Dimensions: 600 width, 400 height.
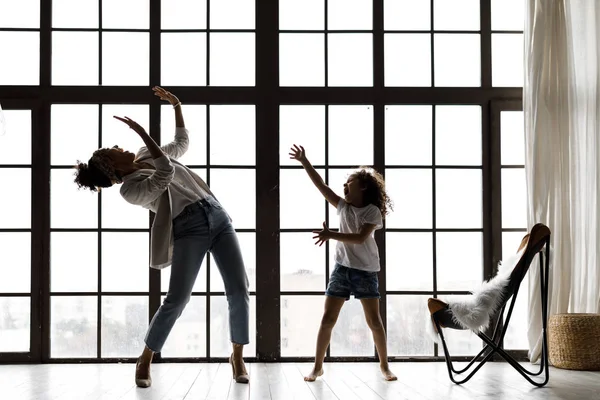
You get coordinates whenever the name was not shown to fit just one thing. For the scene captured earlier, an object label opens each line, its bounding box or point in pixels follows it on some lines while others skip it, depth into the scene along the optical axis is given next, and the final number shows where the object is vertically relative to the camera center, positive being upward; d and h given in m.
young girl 3.64 -0.27
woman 3.40 -0.12
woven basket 3.93 -0.75
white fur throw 3.34 -0.46
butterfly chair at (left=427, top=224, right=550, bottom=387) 3.34 -0.45
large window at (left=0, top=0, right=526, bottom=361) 4.29 +0.38
